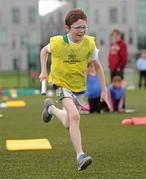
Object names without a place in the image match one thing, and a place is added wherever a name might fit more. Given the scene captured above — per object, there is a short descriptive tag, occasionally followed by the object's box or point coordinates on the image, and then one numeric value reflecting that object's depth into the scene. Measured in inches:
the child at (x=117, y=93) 602.1
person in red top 683.4
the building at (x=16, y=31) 3356.3
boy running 289.4
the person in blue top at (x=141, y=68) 1212.4
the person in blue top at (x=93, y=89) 600.7
